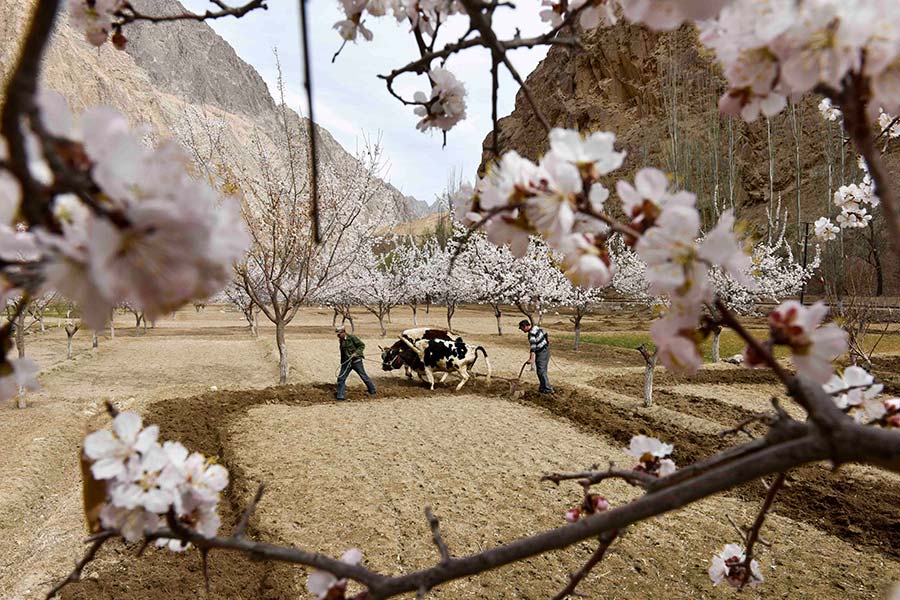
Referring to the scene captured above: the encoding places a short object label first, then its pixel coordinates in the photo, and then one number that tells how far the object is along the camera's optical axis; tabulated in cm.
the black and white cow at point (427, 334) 987
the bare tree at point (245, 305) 1947
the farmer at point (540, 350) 889
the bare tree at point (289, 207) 922
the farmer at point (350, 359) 879
